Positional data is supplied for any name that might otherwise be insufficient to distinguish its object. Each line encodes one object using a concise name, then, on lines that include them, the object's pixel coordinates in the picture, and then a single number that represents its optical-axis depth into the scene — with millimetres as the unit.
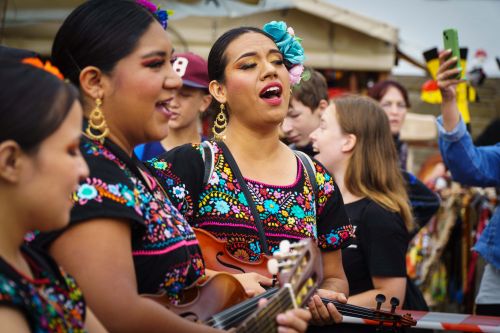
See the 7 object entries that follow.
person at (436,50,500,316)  4891
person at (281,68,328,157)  5668
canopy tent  8086
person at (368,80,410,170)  7285
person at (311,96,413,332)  4625
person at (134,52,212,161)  5430
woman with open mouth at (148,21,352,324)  3467
